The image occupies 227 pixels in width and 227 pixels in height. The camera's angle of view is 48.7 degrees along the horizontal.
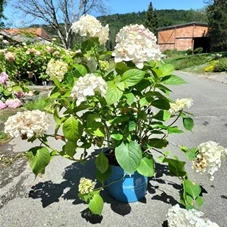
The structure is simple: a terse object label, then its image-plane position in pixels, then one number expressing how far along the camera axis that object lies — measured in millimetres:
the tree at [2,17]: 17047
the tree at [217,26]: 19644
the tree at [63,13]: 21531
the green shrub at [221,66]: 9836
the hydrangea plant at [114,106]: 1156
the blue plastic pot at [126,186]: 1583
